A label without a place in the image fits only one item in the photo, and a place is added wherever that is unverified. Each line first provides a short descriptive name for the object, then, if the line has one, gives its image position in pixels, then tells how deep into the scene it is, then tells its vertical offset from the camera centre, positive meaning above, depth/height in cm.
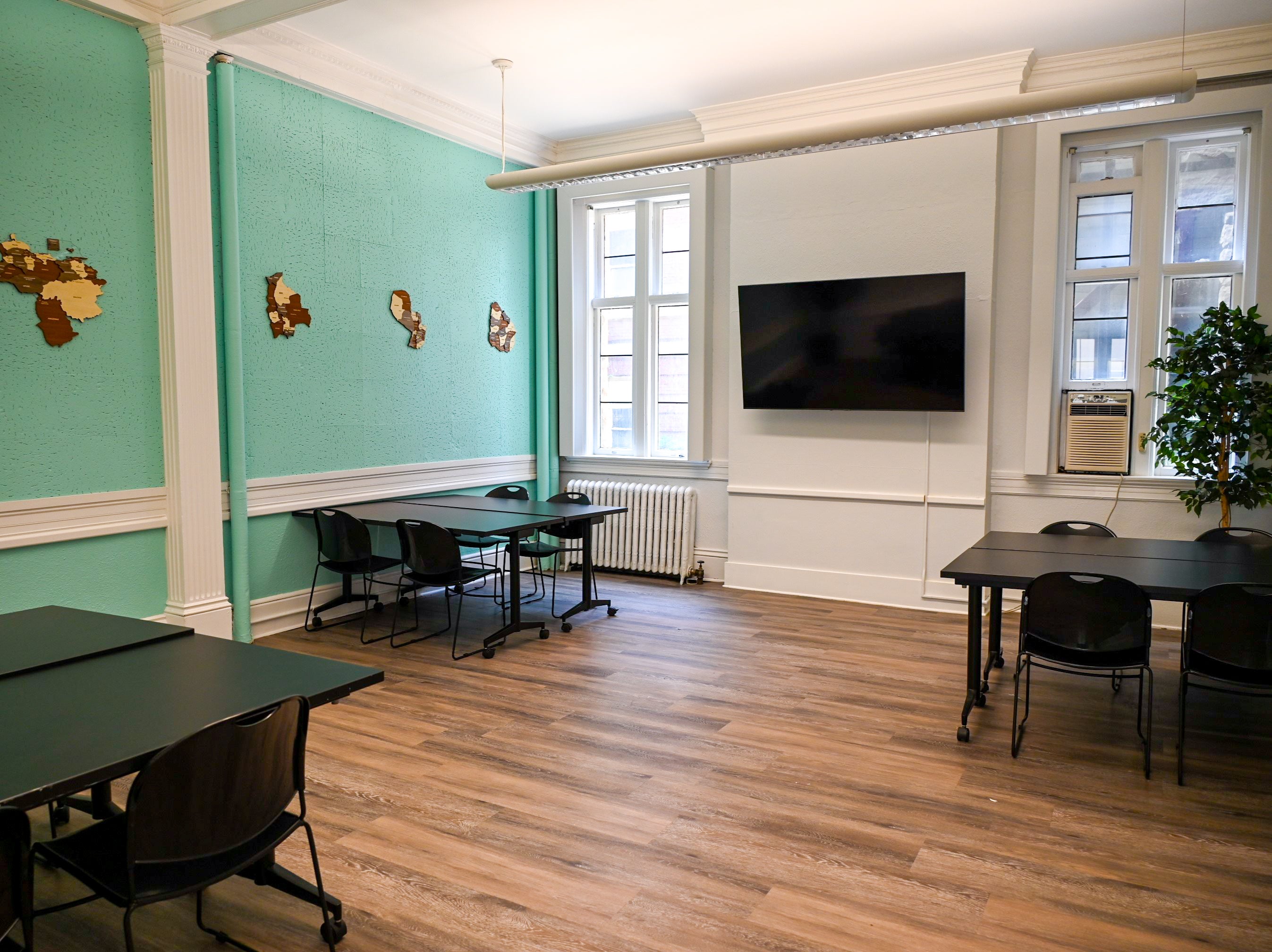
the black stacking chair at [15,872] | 155 -84
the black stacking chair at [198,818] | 184 -91
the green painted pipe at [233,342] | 496 +39
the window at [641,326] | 746 +73
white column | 460 +50
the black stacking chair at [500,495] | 659 -66
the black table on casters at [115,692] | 183 -72
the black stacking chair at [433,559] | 512 -89
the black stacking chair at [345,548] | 540 -87
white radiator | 722 -101
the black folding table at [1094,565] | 365 -70
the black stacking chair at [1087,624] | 349 -87
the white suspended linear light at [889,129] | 414 +150
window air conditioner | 576 -15
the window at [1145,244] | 561 +109
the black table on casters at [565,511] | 577 -68
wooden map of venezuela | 407 +61
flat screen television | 599 +47
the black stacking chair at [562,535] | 611 -88
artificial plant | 495 +1
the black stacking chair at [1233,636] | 330 -87
